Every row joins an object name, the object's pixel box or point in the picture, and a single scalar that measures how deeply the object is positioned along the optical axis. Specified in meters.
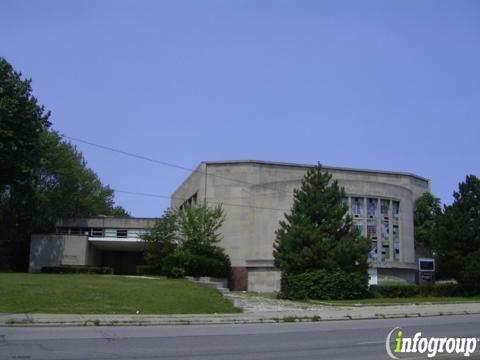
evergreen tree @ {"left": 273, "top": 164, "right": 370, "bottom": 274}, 36.81
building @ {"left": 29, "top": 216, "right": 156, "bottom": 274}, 55.88
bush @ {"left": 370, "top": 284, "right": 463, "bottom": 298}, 39.31
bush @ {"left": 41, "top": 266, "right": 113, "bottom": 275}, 48.06
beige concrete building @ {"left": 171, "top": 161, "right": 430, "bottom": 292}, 50.34
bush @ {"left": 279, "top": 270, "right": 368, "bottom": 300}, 36.06
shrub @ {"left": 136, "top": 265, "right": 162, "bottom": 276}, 47.41
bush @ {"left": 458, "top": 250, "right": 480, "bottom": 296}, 40.12
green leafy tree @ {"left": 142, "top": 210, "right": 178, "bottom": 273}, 47.31
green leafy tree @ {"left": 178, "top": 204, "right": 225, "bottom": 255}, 45.03
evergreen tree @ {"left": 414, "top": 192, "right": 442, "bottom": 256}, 68.62
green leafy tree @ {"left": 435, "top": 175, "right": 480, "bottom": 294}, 40.97
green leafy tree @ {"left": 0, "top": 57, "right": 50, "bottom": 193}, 46.62
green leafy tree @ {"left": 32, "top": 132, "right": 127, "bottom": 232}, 66.57
